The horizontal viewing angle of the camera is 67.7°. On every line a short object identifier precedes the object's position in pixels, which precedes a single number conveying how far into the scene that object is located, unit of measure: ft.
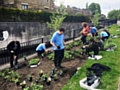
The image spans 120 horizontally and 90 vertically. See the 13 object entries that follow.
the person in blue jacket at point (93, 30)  24.07
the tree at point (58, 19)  20.58
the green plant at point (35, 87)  9.89
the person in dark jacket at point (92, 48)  15.98
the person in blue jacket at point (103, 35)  22.33
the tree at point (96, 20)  38.66
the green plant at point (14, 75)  12.14
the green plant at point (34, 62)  14.83
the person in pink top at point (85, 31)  20.01
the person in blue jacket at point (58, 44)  12.58
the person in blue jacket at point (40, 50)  17.78
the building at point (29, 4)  45.24
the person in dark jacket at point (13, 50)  14.76
